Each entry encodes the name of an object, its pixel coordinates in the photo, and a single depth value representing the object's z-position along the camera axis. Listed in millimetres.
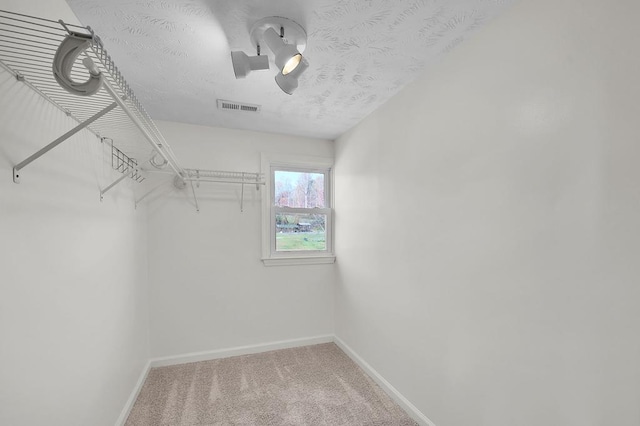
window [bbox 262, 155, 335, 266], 2859
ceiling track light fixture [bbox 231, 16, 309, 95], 1265
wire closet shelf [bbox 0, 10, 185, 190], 794
